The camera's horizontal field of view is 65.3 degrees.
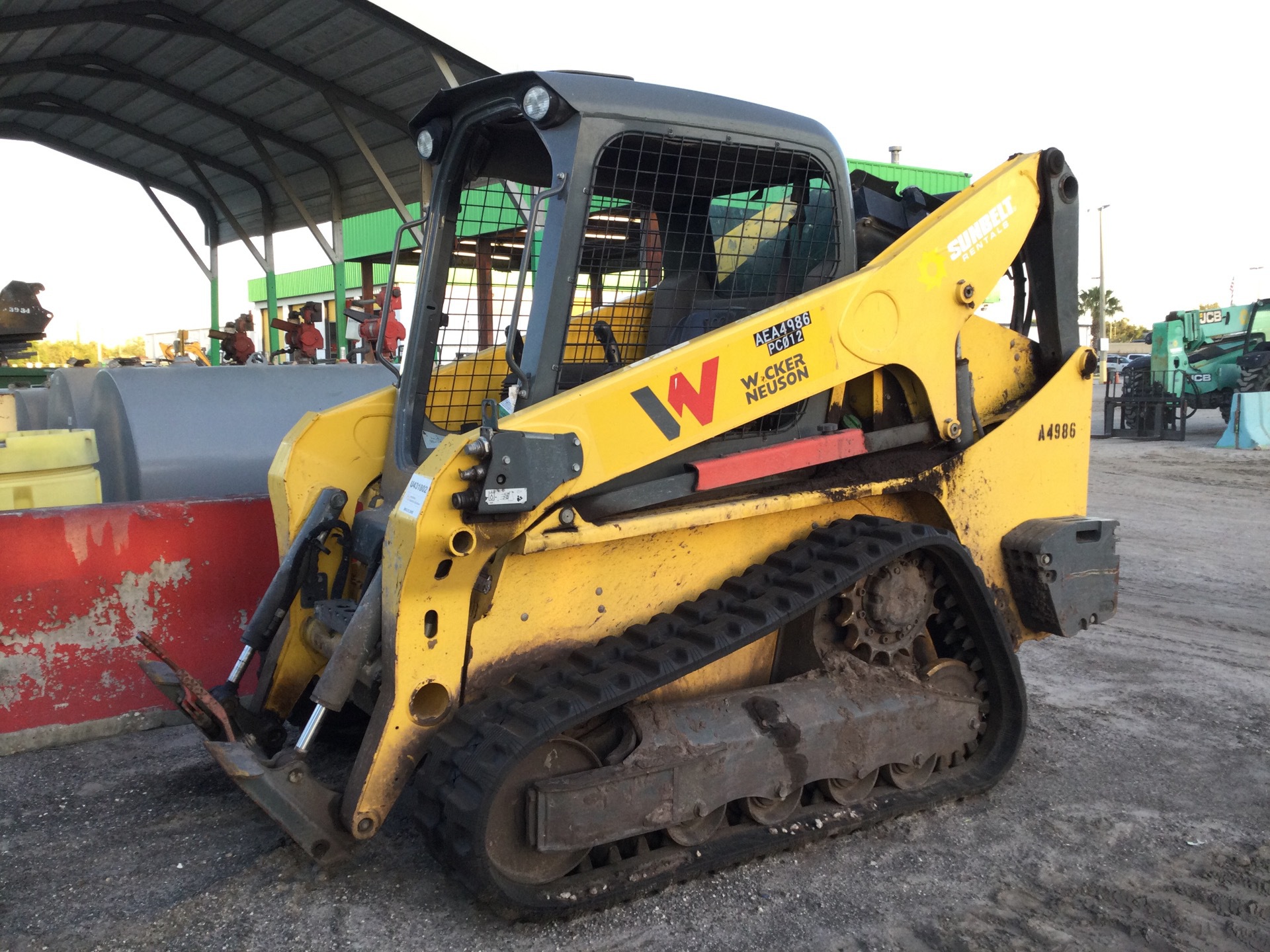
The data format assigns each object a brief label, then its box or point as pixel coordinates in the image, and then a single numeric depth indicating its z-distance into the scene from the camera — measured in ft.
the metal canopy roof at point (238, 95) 32.19
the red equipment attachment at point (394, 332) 28.37
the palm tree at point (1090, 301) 260.01
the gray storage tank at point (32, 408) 27.50
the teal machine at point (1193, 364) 62.08
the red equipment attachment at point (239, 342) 41.88
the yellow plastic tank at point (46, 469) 16.11
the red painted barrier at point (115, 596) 13.78
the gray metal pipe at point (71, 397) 22.00
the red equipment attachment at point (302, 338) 37.19
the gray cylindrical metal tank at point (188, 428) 18.66
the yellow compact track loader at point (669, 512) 9.34
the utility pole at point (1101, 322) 156.56
